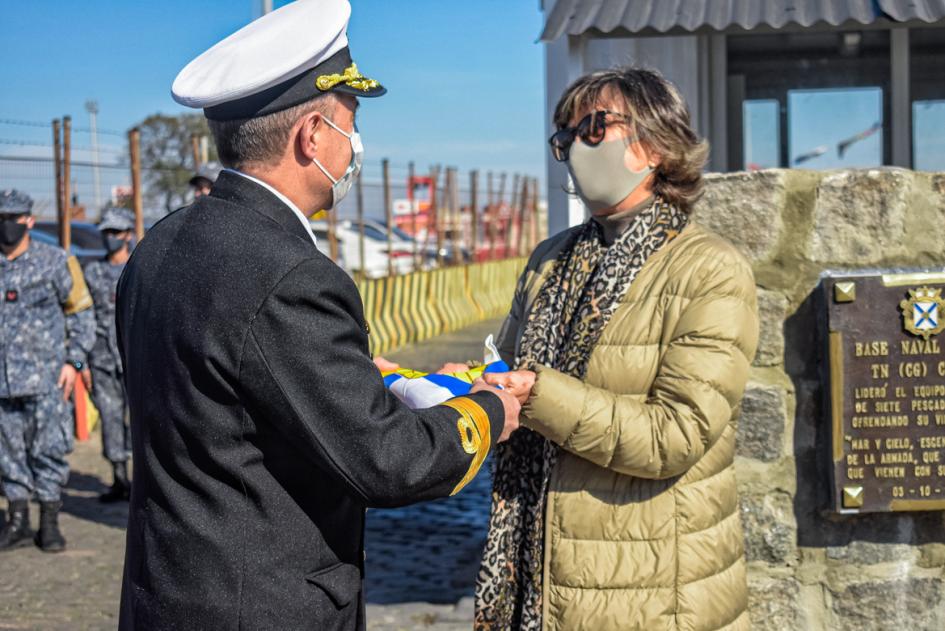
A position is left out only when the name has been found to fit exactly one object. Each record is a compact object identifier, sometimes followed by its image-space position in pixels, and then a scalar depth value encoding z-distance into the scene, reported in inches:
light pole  489.2
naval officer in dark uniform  81.1
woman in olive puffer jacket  112.9
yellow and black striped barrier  623.3
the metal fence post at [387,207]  776.3
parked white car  941.8
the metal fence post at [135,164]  437.7
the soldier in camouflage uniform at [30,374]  275.9
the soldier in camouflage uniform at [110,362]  326.6
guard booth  267.9
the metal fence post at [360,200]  781.3
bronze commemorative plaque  152.3
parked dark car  652.7
